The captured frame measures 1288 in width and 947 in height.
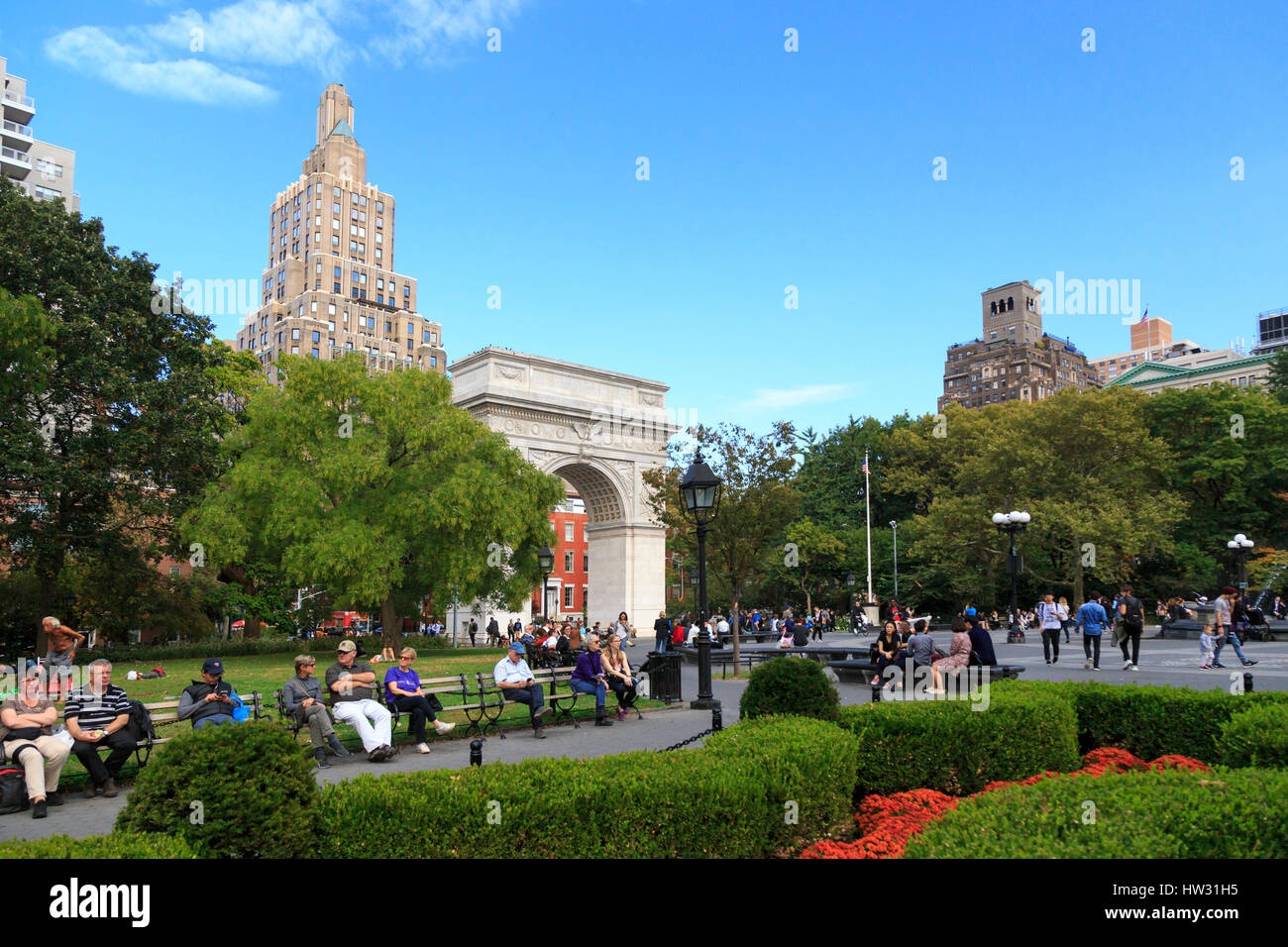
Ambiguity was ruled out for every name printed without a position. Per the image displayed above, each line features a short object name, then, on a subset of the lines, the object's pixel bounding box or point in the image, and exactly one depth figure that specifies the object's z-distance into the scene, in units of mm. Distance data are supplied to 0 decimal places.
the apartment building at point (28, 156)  62969
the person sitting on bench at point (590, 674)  13211
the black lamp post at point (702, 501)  14047
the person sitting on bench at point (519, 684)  12227
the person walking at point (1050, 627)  21516
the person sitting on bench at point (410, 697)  11156
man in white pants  10258
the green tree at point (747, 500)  21312
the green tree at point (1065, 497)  44031
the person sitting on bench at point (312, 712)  10109
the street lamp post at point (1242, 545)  30759
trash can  15406
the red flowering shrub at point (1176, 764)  6844
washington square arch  45000
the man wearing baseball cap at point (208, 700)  9641
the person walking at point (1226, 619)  18812
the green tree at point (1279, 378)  53281
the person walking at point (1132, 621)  18766
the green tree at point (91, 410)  25594
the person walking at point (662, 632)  28097
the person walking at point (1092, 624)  19047
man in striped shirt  8609
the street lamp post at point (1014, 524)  21266
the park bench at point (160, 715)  9492
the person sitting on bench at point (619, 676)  13602
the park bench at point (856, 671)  18373
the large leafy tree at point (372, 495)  27547
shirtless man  10141
